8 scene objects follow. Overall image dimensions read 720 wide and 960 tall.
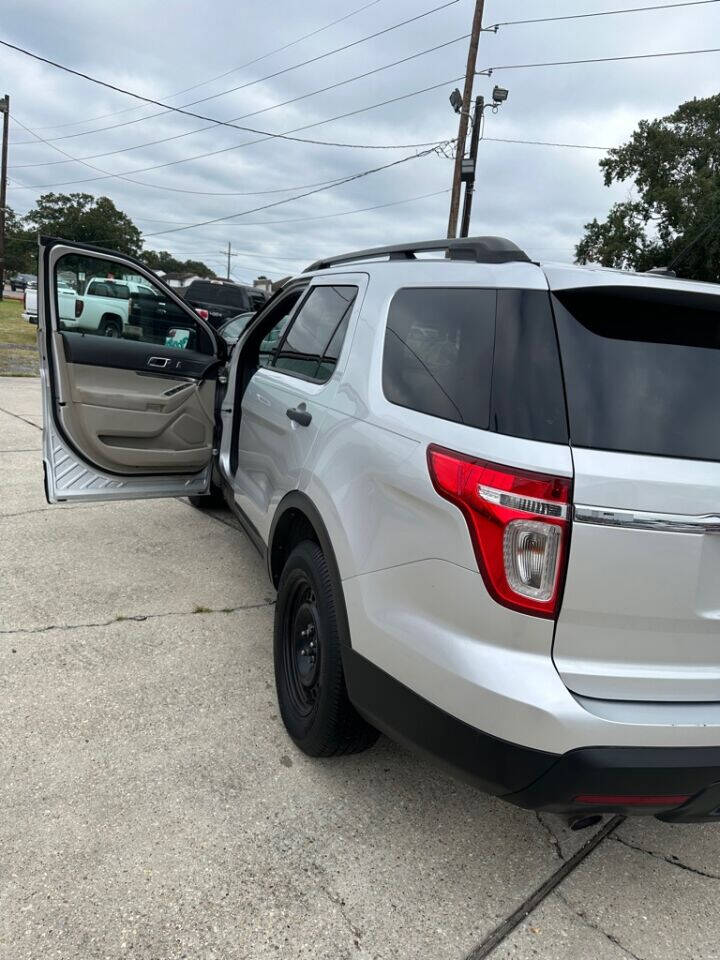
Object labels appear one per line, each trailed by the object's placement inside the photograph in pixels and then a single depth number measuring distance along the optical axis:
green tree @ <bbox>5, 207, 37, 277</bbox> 74.88
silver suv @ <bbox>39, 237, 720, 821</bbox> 1.67
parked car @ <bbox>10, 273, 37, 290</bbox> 54.94
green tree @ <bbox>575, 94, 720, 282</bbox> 31.19
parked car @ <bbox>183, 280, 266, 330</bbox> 19.09
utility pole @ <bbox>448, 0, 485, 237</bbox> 17.70
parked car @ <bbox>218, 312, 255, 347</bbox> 9.97
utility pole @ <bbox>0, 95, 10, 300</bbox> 33.77
